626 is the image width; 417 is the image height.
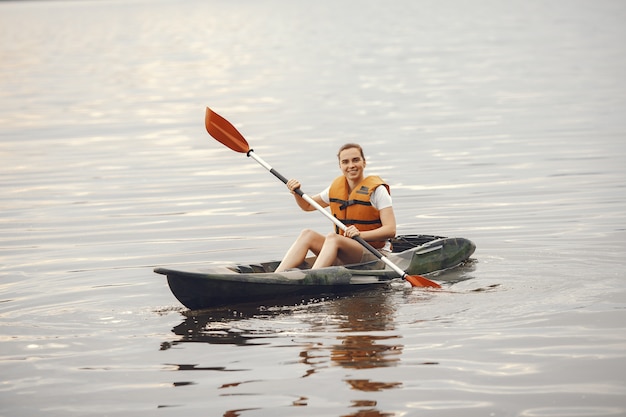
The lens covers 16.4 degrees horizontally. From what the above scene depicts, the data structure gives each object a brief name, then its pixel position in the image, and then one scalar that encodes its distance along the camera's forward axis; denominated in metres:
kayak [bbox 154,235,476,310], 13.77
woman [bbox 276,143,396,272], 15.13
